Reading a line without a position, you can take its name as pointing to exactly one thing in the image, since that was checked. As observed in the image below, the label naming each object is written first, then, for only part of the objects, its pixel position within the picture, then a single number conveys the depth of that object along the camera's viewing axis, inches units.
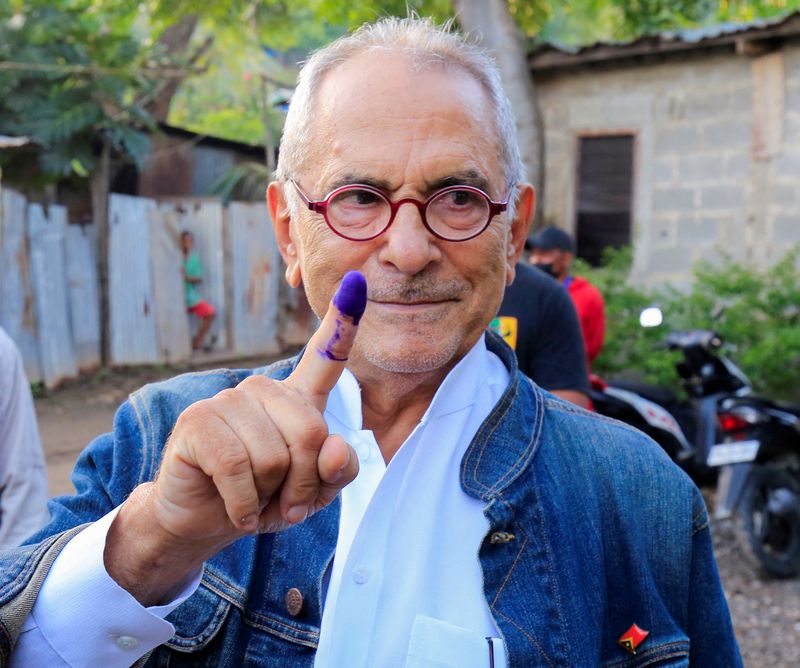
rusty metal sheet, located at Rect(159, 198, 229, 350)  462.3
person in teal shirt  458.3
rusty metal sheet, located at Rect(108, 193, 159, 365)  425.7
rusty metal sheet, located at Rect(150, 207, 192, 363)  442.6
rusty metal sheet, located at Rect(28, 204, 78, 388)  387.9
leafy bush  269.1
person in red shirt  227.1
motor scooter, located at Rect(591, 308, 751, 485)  225.0
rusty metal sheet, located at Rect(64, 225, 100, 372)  410.0
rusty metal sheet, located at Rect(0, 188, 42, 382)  372.2
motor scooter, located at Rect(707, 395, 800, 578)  207.8
